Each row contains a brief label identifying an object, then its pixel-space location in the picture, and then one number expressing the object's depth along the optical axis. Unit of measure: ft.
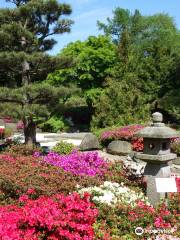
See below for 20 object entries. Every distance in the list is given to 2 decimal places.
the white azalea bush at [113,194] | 23.91
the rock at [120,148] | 52.41
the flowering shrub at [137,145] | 52.56
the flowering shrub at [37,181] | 26.58
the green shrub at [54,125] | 101.35
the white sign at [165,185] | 23.61
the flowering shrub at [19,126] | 101.35
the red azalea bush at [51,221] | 18.60
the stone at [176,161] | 47.73
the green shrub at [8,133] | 85.86
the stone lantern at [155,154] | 25.98
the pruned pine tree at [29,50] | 45.50
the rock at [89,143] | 54.84
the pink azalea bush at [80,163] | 32.27
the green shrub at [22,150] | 42.33
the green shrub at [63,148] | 49.45
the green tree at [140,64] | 68.85
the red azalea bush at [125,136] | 53.16
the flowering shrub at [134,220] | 21.24
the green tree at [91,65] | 101.19
